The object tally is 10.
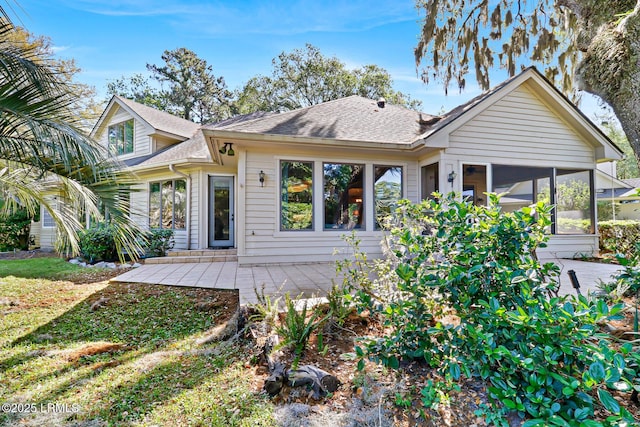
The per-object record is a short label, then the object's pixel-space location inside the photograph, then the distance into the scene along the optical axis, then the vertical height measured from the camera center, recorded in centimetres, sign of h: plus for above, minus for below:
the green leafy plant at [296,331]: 256 -100
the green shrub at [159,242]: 881 -75
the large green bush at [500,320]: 150 -61
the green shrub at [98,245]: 874 -82
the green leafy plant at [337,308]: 291 -90
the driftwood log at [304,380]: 212 -116
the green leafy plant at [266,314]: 305 -100
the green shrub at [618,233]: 686 -45
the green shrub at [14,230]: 1241 -58
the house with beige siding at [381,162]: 694 +137
